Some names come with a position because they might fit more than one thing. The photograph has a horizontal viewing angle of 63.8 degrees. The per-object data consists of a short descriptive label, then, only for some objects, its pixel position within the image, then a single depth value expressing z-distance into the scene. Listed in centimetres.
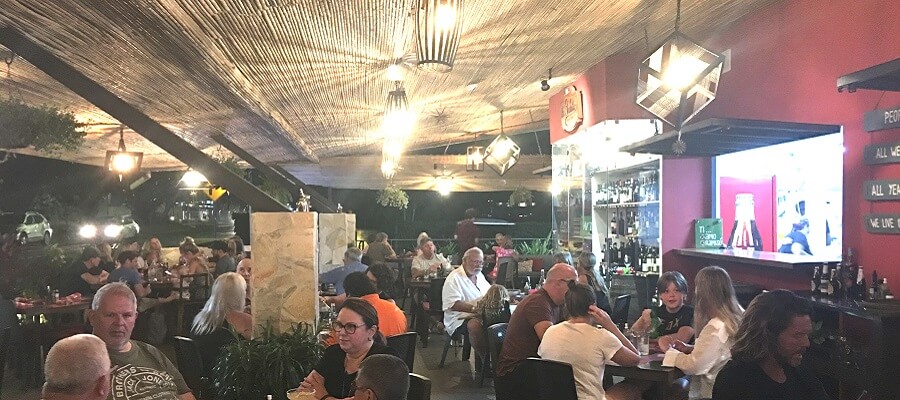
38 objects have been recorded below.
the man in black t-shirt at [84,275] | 821
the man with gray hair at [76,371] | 264
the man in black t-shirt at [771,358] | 266
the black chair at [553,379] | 380
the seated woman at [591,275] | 654
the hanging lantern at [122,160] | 743
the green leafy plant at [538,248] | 1319
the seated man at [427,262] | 1017
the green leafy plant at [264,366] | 384
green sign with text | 765
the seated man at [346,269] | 868
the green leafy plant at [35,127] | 519
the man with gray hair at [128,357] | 323
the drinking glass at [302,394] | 346
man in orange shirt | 554
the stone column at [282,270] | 430
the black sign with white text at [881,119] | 487
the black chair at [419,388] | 326
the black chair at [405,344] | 464
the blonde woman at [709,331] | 399
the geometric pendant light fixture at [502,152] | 1041
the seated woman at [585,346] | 394
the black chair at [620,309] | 638
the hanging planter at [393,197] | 1472
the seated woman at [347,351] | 350
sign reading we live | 499
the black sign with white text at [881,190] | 496
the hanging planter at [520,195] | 1470
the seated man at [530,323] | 462
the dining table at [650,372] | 405
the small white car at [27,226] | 1167
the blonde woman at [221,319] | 449
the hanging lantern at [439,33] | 253
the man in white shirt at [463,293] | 724
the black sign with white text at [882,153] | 491
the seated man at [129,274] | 795
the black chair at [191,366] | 440
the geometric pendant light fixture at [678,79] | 483
